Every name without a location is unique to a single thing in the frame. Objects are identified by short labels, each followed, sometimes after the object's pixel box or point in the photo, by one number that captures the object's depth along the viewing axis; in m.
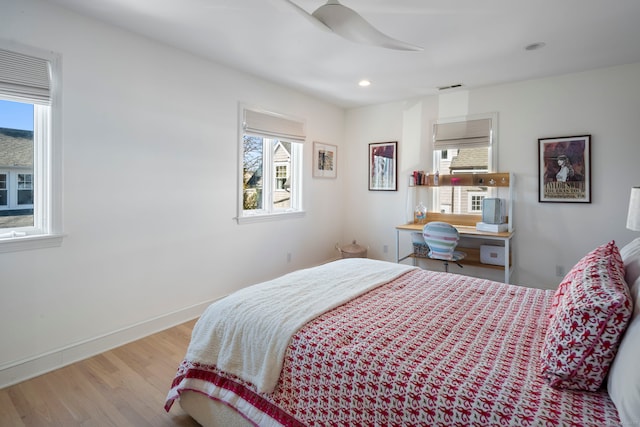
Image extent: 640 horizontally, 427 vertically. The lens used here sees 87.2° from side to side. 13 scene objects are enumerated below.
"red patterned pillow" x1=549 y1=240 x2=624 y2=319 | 1.49
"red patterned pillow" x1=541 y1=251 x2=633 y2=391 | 1.04
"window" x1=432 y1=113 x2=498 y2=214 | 4.06
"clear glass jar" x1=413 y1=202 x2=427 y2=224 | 4.45
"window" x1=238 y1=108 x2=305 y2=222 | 3.72
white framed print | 4.62
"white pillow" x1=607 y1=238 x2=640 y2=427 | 0.86
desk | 3.54
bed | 1.01
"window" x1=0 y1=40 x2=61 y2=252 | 2.11
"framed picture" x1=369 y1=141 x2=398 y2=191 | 4.74
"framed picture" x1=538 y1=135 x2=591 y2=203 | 3.52
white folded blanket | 1.42
